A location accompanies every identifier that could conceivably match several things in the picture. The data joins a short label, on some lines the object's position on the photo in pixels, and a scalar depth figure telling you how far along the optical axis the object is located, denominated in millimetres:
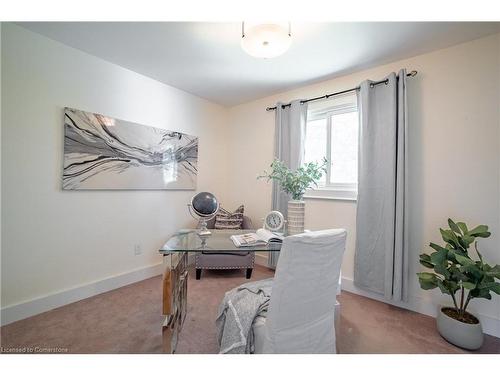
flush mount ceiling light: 1333
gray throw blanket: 1115
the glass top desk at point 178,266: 1290
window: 2439
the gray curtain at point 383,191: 1962
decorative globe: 1730
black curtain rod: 2008
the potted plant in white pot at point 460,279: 1453
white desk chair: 948
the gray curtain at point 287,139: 2695
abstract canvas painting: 2023
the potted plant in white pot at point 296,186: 1741
